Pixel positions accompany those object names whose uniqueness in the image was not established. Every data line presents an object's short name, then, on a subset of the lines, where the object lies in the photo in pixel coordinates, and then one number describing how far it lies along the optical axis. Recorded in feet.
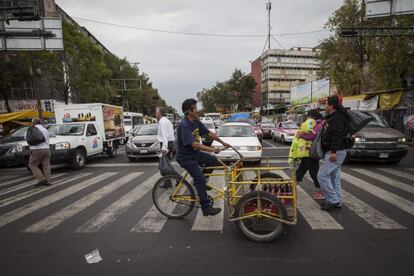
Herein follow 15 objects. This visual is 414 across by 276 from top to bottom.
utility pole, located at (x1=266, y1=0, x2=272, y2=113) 100.07
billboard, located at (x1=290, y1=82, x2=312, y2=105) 126.72
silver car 37.96
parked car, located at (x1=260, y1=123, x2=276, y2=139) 73.87
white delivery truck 32.27
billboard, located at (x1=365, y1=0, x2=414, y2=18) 32.78
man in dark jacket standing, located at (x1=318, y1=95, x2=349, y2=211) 15.06
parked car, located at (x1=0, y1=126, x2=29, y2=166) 36.76
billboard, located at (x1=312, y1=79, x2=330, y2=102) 112.78
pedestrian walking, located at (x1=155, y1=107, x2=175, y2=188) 23.42
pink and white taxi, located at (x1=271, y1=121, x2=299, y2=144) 55.52
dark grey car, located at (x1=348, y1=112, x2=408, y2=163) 29.81
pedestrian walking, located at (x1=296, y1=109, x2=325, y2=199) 18.13
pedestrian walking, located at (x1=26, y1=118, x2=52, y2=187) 24.03
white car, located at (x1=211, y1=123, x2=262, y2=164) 30.63
